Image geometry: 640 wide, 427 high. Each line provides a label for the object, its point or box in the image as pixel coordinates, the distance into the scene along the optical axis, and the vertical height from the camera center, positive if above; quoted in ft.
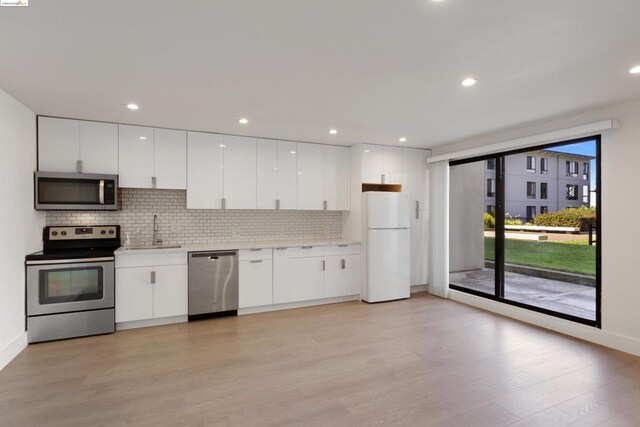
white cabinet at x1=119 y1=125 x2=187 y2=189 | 13.99 +2.33
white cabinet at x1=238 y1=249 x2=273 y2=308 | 15.17 -2.93
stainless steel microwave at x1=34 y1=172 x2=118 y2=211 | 12.44 +0.80
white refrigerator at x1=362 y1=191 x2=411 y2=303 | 17.25 -1.66
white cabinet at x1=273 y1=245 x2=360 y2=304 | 15.94 -2.93
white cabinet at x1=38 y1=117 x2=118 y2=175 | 12.84 +2.59
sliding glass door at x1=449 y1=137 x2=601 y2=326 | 13.06 -0.67
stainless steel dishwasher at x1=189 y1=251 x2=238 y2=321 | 14.32 -3.04
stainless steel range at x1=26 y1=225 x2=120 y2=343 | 11.75 -2.73
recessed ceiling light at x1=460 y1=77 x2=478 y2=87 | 9.31 +3.64
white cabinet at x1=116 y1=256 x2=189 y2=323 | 13.17 -3.14
